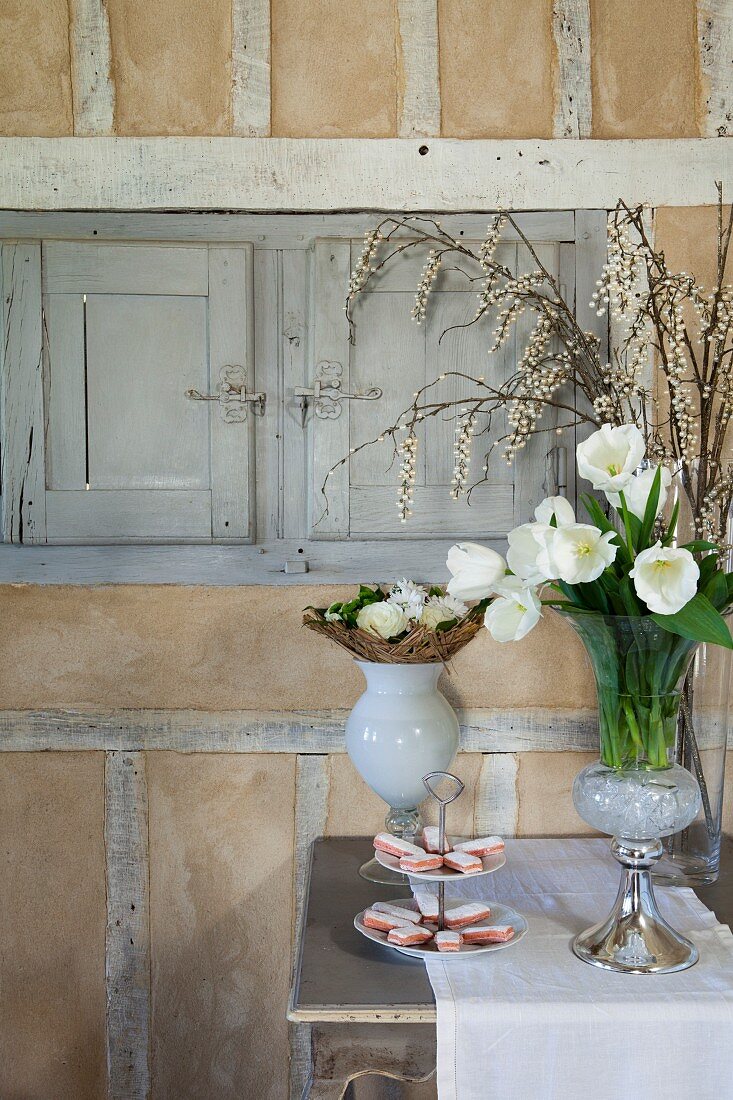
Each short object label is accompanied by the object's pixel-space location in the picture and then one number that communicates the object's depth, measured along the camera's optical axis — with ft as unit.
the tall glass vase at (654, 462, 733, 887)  5.65
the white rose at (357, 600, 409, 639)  5.46
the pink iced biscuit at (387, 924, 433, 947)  4.52
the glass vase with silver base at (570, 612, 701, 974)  4.43
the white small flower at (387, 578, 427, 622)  5.57
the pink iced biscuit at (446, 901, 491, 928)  4.69
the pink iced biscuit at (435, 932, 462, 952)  4.45
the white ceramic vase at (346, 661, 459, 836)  5.63
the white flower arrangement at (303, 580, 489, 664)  5.47
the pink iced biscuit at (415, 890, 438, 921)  4.74
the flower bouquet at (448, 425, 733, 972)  4.25
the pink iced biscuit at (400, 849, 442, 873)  4.81
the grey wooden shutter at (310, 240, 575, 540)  6.49
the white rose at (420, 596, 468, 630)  5.57
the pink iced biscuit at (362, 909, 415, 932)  4.67
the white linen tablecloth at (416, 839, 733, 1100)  4.09
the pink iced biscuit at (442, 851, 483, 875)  4.82
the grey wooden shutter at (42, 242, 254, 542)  6.46
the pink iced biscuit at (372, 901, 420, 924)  4.74
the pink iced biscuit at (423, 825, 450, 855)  5.12
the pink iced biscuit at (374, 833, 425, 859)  5.06
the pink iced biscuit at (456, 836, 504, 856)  5.13
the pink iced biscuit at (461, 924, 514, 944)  4.57
